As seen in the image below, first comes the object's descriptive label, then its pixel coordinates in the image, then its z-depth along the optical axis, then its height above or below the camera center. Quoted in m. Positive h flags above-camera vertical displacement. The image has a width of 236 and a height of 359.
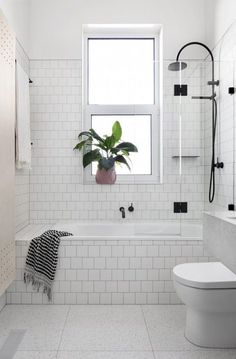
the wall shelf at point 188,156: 3.21 +0.22
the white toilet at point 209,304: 2.06 -0.75
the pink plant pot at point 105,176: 3.63 +0.03
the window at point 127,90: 3.82 +1.01
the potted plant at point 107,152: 3.57 +0.29
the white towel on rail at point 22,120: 3.00 +0.54
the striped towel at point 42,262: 2.85 -0.69
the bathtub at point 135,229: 3.02 -0.49
